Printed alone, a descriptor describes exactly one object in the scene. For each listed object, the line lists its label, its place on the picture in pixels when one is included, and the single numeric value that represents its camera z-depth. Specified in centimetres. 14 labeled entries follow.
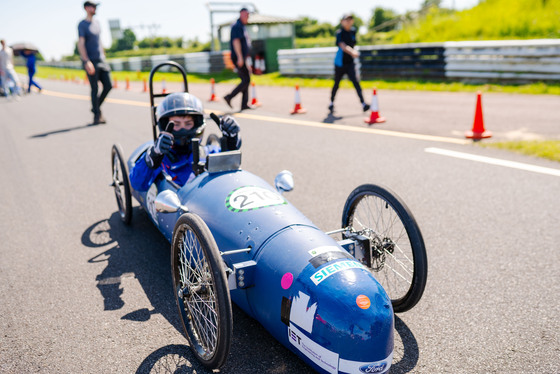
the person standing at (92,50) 1032
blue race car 227
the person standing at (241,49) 1145
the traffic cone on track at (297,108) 1113
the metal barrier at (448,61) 1202
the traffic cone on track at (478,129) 761
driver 407
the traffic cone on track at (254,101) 1265
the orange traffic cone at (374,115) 933
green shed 2966
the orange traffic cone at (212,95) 1433
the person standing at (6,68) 1980
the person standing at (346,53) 1047
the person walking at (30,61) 2062
